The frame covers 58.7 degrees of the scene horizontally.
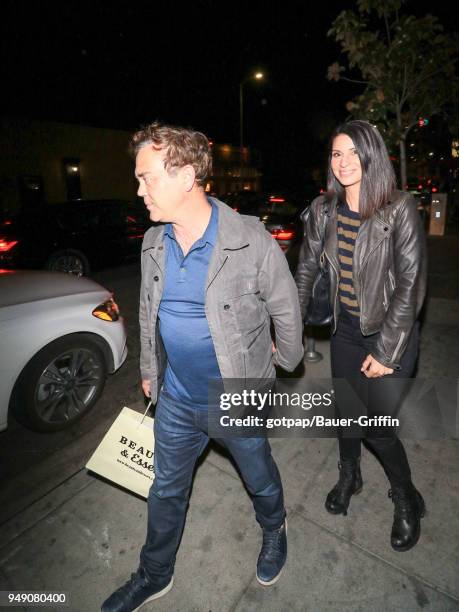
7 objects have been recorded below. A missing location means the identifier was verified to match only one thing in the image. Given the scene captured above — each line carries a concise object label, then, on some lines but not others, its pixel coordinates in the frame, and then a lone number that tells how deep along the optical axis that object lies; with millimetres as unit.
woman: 1971
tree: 6750
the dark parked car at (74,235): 8430
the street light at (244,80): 22575
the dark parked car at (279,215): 9938
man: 1737
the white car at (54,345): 3074
